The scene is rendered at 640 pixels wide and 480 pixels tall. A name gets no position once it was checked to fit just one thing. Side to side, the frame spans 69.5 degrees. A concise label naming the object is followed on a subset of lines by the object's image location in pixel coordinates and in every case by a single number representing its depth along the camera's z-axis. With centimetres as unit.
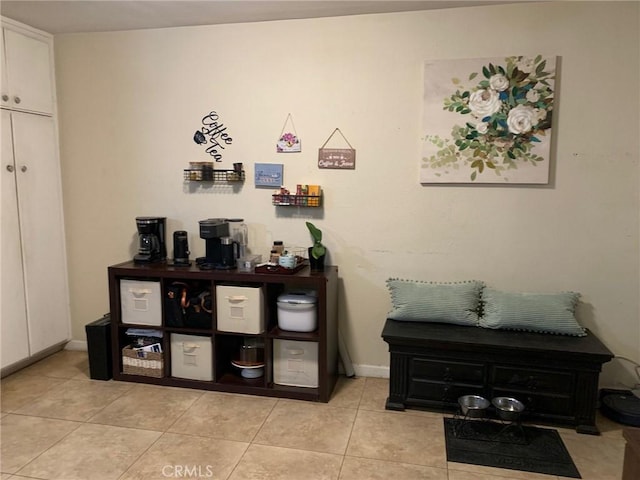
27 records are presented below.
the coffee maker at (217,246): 283
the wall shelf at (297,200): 292
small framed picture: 302
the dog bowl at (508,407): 230
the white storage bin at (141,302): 291
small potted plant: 287
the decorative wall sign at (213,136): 308
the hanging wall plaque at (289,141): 298
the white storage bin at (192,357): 288
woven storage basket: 293
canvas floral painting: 264
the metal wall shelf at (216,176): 304
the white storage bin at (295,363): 276
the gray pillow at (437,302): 267
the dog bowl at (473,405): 239
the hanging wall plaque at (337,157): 292
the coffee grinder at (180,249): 302
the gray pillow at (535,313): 254
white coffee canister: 273
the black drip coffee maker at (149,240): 304
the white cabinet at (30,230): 294
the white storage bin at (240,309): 275
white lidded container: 273
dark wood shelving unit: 270
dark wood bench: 238
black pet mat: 212
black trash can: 299
